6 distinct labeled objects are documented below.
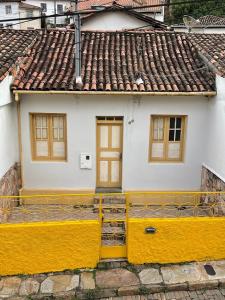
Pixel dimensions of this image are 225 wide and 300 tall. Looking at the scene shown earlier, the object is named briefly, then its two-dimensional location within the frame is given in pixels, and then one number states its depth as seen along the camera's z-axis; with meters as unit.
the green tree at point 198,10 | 46.31
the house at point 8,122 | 9.19
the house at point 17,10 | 48.16
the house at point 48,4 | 56.69
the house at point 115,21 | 20.73
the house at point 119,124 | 10.16
